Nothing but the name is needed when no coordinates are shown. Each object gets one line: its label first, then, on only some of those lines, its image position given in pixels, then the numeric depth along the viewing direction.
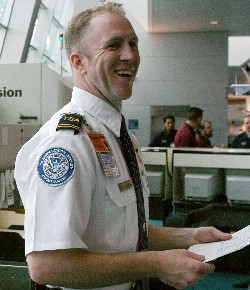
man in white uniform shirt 1.02
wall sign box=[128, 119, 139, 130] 10.65
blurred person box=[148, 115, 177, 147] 8.06
